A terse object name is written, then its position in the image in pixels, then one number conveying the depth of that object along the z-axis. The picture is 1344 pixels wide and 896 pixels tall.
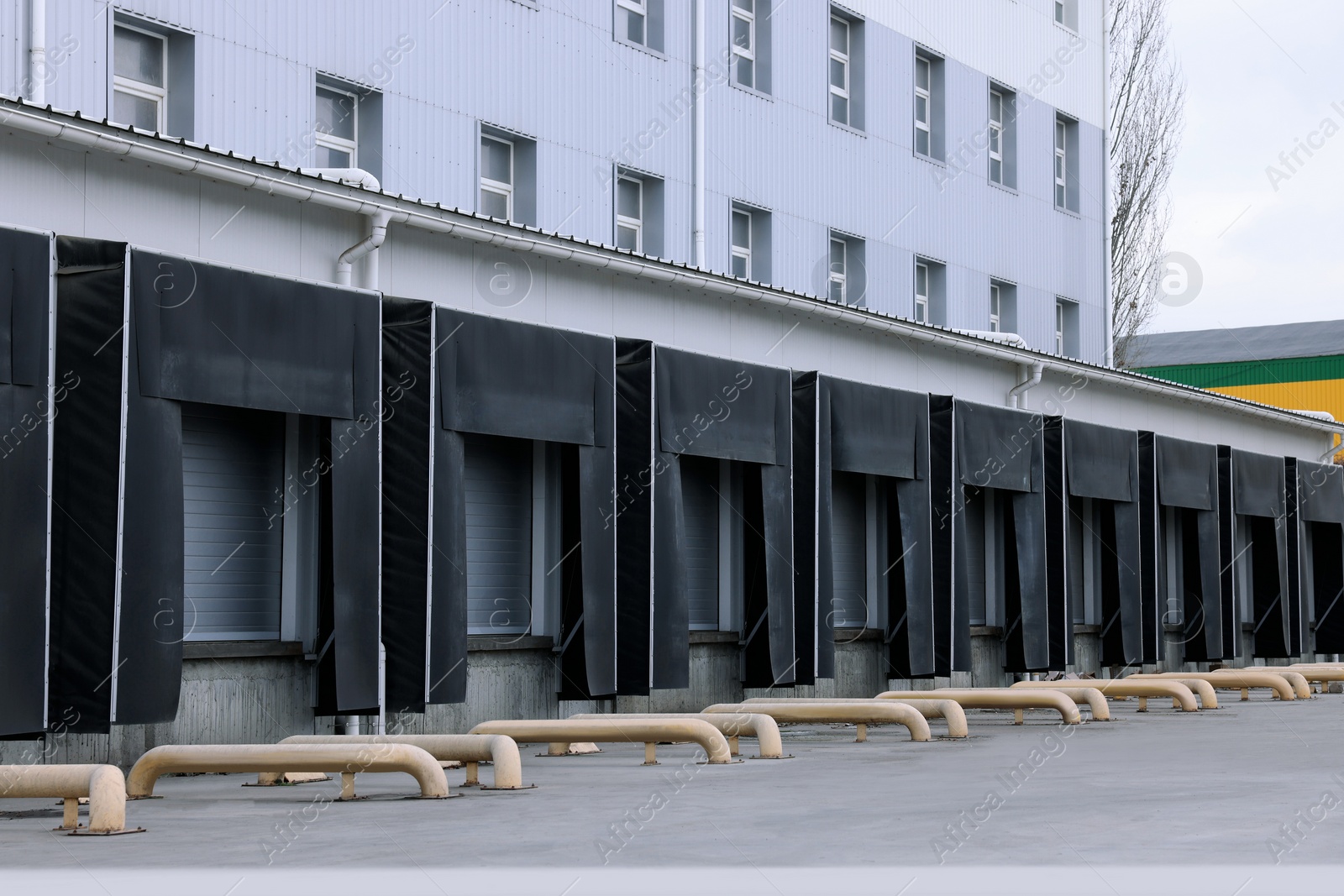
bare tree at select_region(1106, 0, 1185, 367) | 44.44
